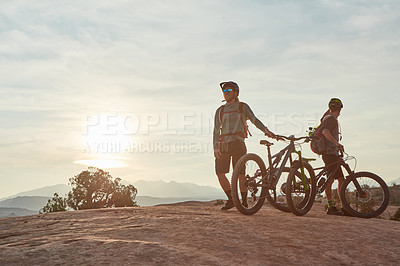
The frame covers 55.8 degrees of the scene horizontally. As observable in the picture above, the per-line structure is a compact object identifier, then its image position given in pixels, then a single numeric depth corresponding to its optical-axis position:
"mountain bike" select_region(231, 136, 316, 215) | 6.81
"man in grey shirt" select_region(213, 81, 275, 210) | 7.41
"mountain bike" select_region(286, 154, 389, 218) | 7.69
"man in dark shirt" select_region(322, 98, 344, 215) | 7.80
